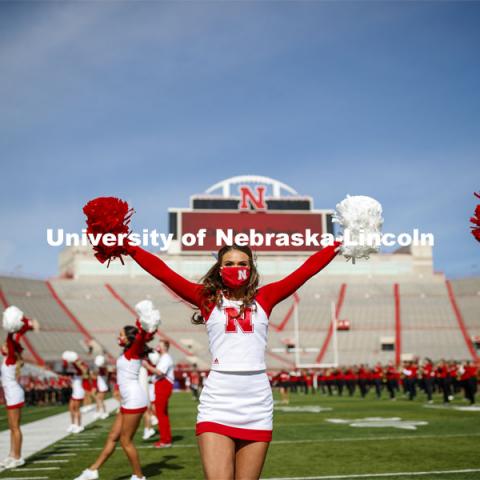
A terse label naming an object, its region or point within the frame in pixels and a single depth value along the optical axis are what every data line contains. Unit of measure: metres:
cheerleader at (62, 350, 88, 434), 12.60
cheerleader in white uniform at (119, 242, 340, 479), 3.20
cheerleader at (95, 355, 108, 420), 16.62
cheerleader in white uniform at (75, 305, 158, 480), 6.40
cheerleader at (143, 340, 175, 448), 9.77
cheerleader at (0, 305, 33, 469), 7.88
